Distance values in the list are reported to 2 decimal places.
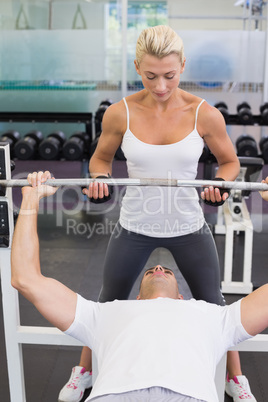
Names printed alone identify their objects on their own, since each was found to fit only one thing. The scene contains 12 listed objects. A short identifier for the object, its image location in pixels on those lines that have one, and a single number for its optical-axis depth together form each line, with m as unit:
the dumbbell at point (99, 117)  5.14
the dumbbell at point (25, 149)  4.49
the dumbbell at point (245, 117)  5.17
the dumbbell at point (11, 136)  4.84
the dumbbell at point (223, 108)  5.11
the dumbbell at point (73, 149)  4.49
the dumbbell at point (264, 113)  5.16
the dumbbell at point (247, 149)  4.42
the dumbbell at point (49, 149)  4.51
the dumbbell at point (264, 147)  4.36
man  1.22
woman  1.71
